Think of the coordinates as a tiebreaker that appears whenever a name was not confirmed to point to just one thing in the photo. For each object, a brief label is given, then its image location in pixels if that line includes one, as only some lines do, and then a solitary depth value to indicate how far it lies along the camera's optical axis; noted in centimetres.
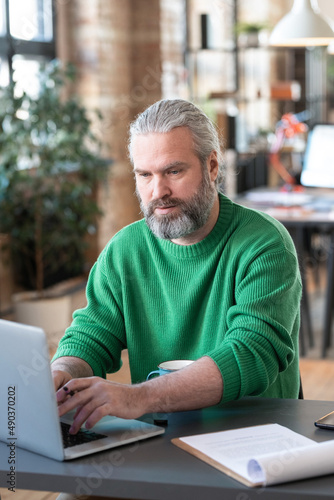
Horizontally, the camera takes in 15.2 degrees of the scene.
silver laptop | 199
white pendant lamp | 510
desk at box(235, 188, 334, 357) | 502
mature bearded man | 229
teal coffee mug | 229
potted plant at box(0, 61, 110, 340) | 504
